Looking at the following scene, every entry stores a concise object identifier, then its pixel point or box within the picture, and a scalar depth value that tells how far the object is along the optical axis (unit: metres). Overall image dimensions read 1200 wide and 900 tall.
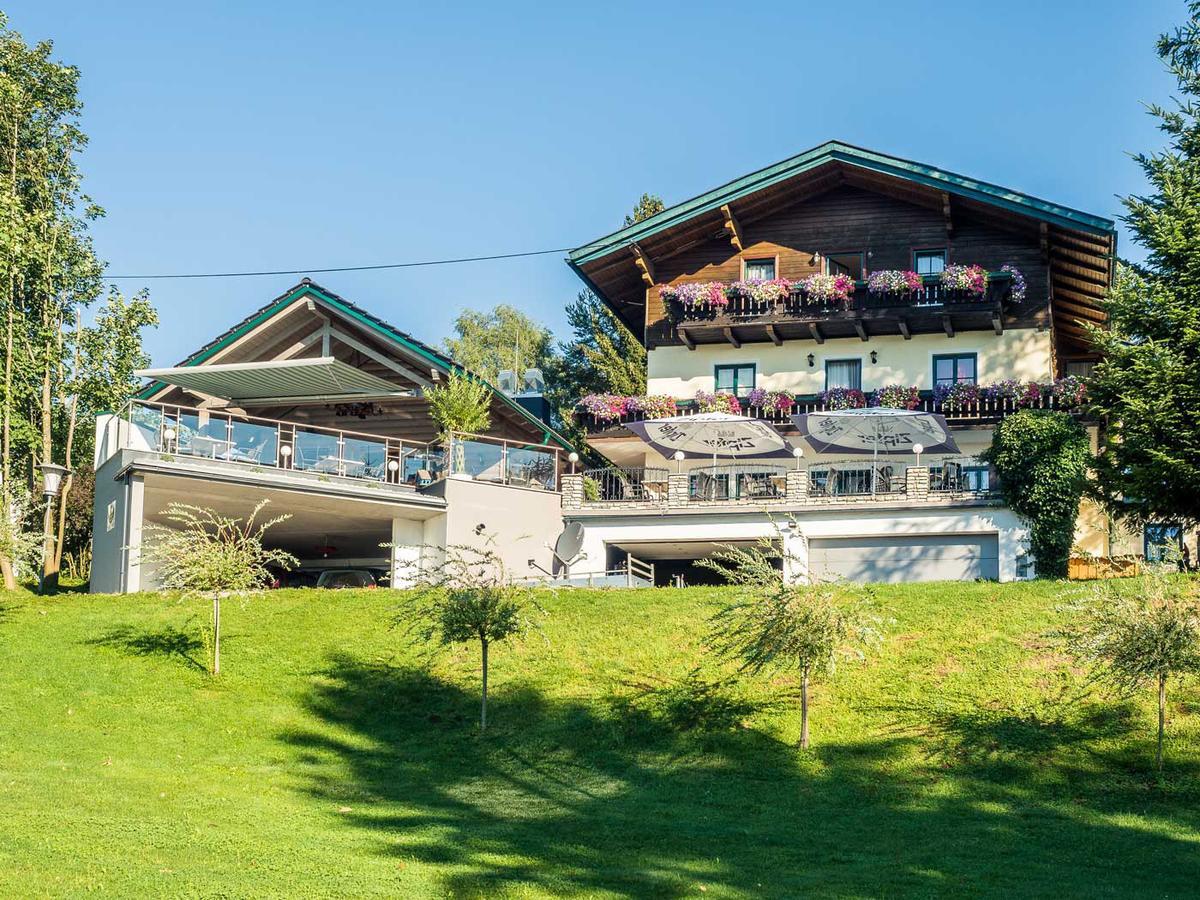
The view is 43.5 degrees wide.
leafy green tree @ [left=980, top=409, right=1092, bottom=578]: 30.53
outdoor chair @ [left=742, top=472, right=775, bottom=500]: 34.97
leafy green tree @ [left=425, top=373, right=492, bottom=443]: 34.41
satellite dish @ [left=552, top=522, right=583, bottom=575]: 33.69
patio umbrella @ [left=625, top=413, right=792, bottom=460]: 35.12
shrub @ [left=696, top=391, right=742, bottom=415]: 37.56
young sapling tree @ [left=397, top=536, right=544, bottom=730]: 23.41
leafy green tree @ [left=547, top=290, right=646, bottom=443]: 50.59
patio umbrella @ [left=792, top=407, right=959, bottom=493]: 33.94
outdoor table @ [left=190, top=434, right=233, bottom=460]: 32.09
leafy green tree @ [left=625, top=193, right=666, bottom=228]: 53.38
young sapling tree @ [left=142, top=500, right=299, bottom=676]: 25.31
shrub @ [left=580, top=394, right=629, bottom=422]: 38.12
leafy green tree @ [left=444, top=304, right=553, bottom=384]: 63.84
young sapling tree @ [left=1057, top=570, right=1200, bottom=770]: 19.83
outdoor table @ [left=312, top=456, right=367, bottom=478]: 33.09
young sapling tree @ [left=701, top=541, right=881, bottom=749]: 21.48
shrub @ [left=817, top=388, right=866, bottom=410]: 37.31
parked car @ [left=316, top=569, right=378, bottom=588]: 36.94
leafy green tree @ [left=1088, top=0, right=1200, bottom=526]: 27.44
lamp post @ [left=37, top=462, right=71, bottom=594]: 30.80
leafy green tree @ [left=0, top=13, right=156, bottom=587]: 38.94
